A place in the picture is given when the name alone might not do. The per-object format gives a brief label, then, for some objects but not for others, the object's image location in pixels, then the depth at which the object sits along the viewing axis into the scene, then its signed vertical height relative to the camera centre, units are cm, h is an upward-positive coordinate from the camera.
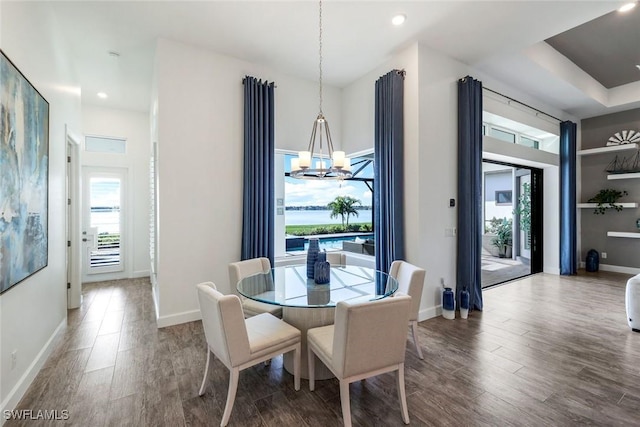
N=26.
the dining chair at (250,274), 275 -66
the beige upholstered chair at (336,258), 402 -63
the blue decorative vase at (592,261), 635 -106
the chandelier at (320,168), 266 +43
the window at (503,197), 860 +49
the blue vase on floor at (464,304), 378 -119
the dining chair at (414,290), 271 -73
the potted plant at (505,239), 812 -73
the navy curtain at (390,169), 376 +60
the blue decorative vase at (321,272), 265 -54
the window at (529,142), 554 +143
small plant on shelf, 610 +31
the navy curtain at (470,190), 394 +33
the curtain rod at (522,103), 457 +197
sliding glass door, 648 -25
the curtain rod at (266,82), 398 +187
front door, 554 -16
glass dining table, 222 -66
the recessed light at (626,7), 299 +221
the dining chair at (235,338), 187 -91
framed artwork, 196 +28
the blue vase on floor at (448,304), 371 -117
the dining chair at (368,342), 173 -81
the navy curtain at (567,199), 607 +31
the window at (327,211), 561 +6
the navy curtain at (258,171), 390 +59
